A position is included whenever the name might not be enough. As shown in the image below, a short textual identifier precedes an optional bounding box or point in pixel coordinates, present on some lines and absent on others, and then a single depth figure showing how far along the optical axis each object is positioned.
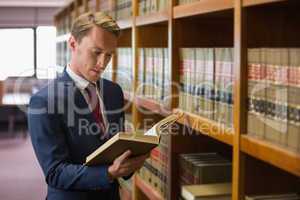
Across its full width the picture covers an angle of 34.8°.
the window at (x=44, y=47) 9.97
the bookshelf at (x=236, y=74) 1.45
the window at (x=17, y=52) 9.84
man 1.73
